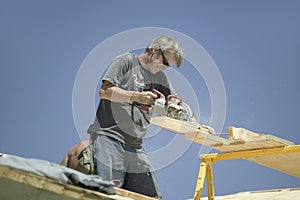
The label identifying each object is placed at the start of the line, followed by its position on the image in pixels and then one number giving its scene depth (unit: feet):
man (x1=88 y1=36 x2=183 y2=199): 27.78
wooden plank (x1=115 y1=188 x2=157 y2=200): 23.87
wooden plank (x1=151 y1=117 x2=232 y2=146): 30.22
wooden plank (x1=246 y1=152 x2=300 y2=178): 36.19
